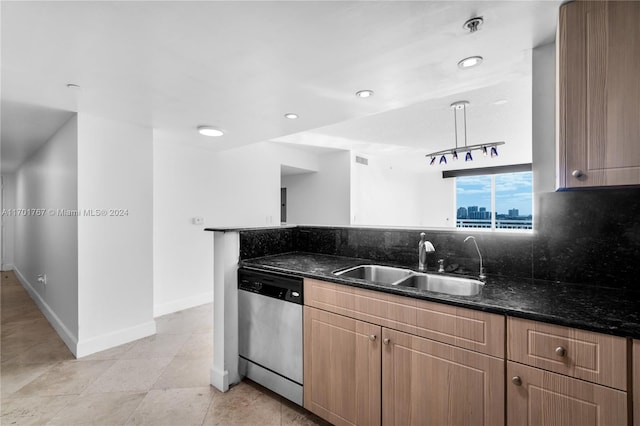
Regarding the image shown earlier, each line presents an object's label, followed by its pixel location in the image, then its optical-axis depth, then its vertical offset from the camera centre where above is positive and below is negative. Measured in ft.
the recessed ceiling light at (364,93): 7.14 +3.05
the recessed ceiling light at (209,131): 10.07 +2.97
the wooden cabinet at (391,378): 3.98 -2.66
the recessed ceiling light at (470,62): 5.65 +3.05
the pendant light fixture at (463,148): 10.48 +2.58
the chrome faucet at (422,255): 6.12 -0.92
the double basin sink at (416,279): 5.51 -1.41
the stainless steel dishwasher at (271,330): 6.03 -2.67
